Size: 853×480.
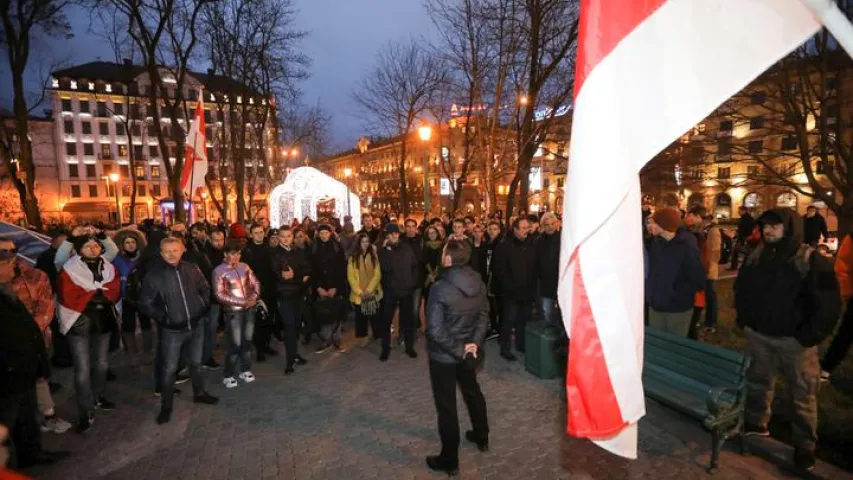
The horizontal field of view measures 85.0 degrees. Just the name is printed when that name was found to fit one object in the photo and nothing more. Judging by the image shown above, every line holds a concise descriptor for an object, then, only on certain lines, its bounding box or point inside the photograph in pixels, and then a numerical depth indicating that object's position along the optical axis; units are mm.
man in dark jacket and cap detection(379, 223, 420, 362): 7594
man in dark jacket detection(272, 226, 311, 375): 7043
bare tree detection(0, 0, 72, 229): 17000
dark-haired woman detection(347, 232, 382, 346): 7961
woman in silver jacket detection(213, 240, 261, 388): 6328
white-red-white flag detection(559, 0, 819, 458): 1703
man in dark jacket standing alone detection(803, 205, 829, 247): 12820
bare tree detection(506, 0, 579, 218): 14320
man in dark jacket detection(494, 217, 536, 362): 7332
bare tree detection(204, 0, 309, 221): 21422
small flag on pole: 10469
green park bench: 4148
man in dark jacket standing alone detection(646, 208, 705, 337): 5684
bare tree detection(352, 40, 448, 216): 23734
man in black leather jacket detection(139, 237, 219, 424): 5332
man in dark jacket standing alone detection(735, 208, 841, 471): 3934
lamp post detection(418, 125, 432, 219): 15641
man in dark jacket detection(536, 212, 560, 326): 7180
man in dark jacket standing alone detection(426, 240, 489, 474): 4176
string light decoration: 18562
